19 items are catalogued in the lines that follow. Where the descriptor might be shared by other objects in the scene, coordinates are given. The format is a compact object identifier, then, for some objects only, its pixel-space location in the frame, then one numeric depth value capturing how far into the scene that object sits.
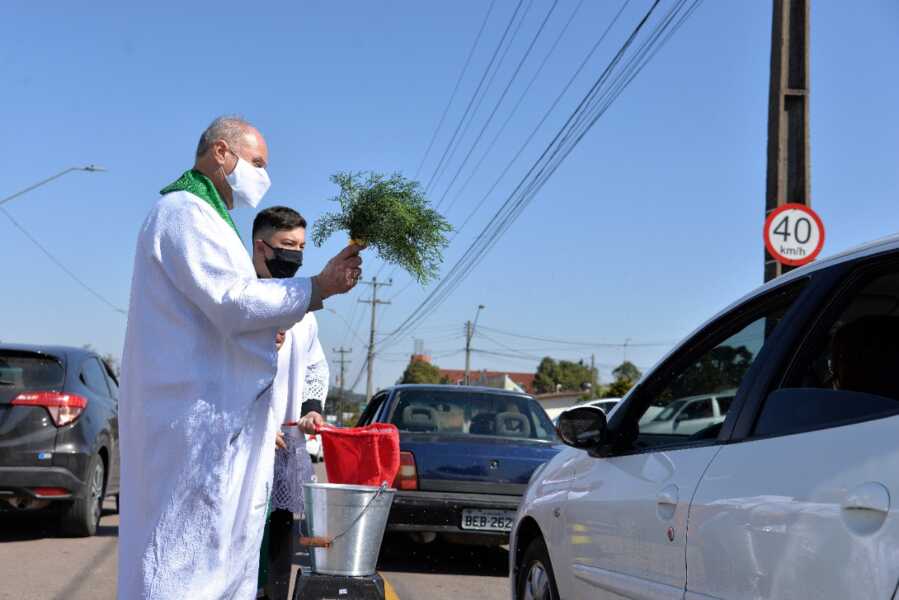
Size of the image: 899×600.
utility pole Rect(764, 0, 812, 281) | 10.68
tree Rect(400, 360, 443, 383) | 74.89
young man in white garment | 5.12
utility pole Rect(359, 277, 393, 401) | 60.64
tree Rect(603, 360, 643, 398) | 90.86
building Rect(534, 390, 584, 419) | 92.06
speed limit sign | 9.72
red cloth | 4.91
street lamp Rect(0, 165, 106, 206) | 29.00
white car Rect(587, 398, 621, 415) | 18.12
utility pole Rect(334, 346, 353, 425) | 116.19
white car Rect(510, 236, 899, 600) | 2.52
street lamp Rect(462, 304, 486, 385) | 76.70
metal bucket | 4.68
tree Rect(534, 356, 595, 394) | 112.19
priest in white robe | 3.16
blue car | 8.43
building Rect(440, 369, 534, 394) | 91.86
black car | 9.20
